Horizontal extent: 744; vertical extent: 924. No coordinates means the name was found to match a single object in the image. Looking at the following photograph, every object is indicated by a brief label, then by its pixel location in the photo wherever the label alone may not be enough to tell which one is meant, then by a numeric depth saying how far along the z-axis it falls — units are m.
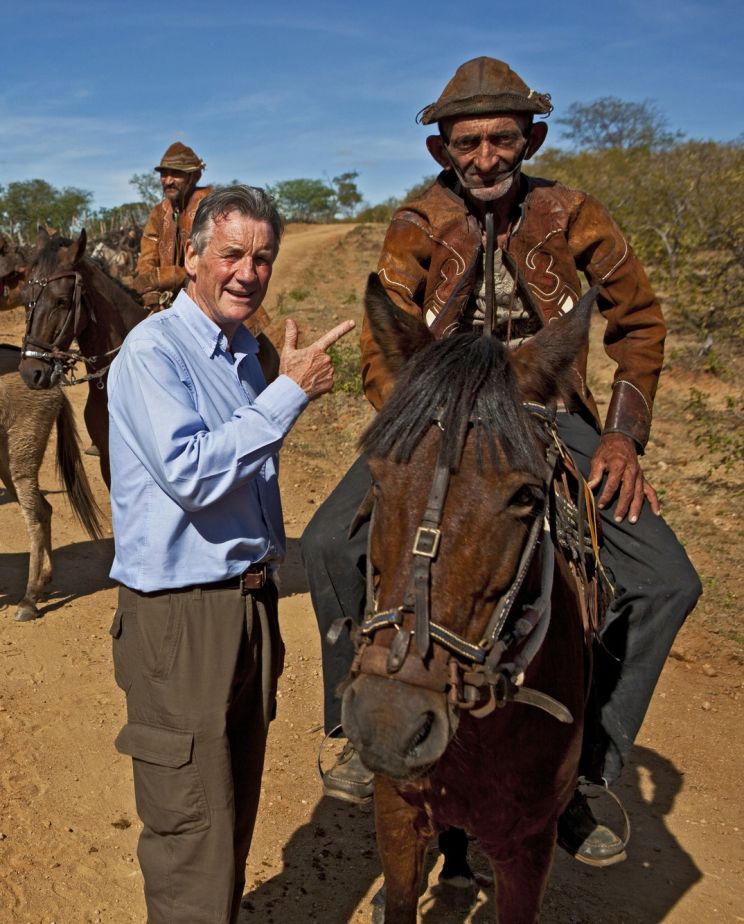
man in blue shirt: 2.53
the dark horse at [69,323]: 6.99
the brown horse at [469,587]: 1.93
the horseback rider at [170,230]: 8.77
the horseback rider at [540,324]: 3.25
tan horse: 7.22
